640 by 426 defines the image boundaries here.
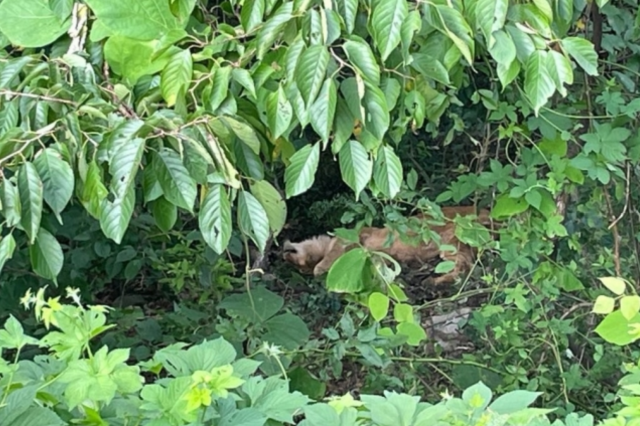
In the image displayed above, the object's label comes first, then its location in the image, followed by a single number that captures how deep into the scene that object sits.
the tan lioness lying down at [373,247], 7.22
